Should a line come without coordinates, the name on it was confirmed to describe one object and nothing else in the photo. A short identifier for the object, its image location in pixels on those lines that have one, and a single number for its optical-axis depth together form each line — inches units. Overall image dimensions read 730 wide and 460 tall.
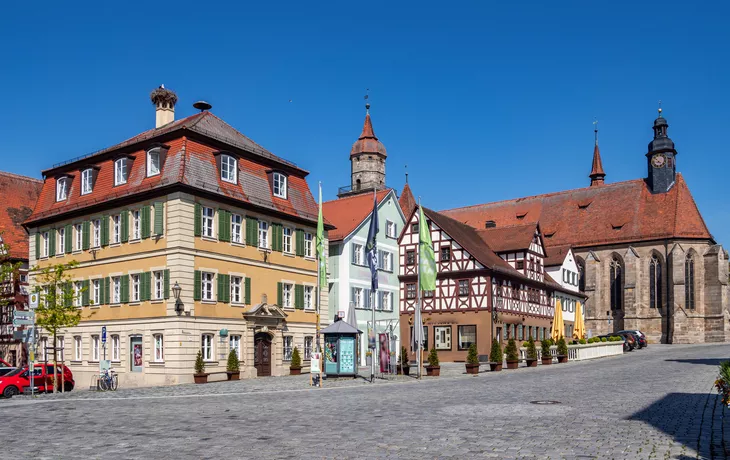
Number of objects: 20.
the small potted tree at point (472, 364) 1369.3
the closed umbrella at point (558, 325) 1871.3
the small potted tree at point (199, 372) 1269.7
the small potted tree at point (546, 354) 1640.0
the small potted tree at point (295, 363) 1493.6
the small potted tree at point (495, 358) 1454.2
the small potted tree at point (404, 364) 1371.2
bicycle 1223.5
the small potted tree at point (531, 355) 1571.1
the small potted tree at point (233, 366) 1353.3
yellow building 1318.9
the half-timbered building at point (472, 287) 1939.0
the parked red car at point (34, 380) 1145.4
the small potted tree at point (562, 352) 1690.5
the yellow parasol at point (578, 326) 1945.1
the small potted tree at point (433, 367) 1347.2
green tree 1247.5
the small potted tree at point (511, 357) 1534.2
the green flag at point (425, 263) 1270.9
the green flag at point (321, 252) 1208.8
